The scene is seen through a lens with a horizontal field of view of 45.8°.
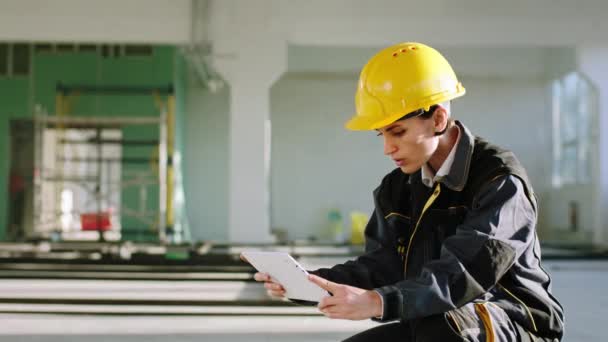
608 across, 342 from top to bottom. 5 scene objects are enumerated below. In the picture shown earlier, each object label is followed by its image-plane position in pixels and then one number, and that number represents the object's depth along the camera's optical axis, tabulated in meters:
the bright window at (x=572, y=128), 15.00
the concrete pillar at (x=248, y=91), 11.61
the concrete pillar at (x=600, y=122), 12.43
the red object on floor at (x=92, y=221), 14.98
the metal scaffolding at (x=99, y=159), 12.63
